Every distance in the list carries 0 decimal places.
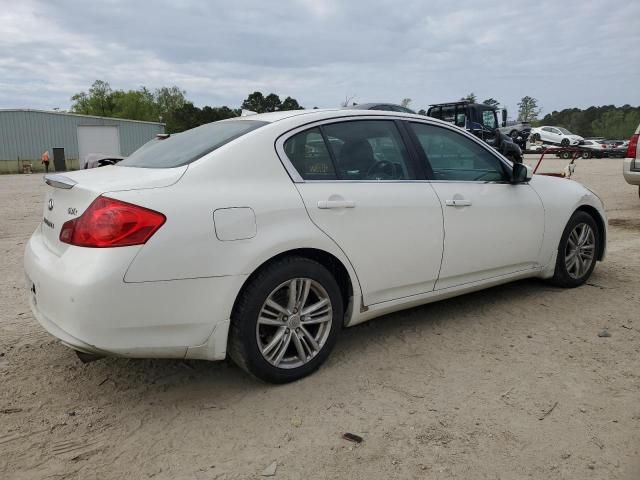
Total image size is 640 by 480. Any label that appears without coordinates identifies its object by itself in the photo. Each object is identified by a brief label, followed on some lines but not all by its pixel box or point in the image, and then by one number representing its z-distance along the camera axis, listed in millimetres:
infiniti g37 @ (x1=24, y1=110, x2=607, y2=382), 2537
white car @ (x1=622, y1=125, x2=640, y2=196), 9322
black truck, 17562
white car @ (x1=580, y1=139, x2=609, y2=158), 32606
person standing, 33841
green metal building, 34844
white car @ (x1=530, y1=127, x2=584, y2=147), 35250
